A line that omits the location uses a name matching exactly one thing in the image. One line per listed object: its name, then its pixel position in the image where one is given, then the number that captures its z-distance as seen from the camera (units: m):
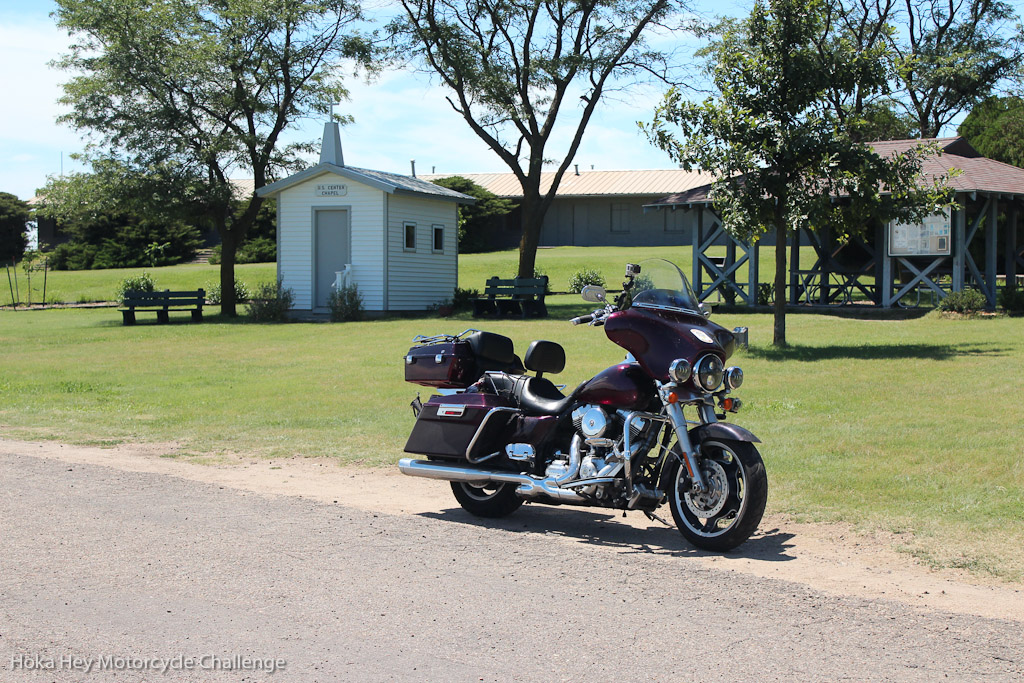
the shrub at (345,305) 28.55
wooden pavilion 24.75
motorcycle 6.05
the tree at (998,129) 38.88
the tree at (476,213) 56.08
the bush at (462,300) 30.97
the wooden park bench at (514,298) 27.30
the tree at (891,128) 45.06
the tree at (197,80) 29.62
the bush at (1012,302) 23.59
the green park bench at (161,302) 29.25
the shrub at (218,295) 38.09
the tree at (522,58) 31.91
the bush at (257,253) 53.00
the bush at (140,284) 34.25
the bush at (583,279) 38.09
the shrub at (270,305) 29.34
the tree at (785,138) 16.97
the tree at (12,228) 61.72
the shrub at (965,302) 23.30
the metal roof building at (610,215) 55.91
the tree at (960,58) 40.91
